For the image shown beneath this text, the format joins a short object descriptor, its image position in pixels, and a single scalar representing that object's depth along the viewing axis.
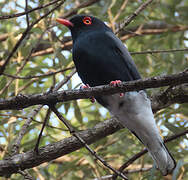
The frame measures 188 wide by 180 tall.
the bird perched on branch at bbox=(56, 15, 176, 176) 8.36
